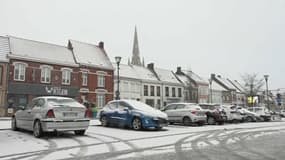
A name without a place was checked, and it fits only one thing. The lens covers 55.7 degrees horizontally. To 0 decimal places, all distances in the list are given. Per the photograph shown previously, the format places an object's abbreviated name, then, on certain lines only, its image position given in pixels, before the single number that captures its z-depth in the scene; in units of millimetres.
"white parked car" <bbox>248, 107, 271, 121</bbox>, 28022
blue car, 13734
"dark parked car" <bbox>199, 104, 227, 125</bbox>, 20109
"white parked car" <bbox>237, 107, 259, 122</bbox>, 26072
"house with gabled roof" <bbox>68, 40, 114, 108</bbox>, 37062
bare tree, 53469
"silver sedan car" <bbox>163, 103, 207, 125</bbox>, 17875
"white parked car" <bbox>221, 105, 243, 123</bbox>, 23103
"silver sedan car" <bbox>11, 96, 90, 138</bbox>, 10133
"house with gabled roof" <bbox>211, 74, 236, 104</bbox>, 69812
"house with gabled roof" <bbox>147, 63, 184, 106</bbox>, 50812
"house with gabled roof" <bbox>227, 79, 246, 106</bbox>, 75450
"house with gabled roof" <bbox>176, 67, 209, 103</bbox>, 55609
